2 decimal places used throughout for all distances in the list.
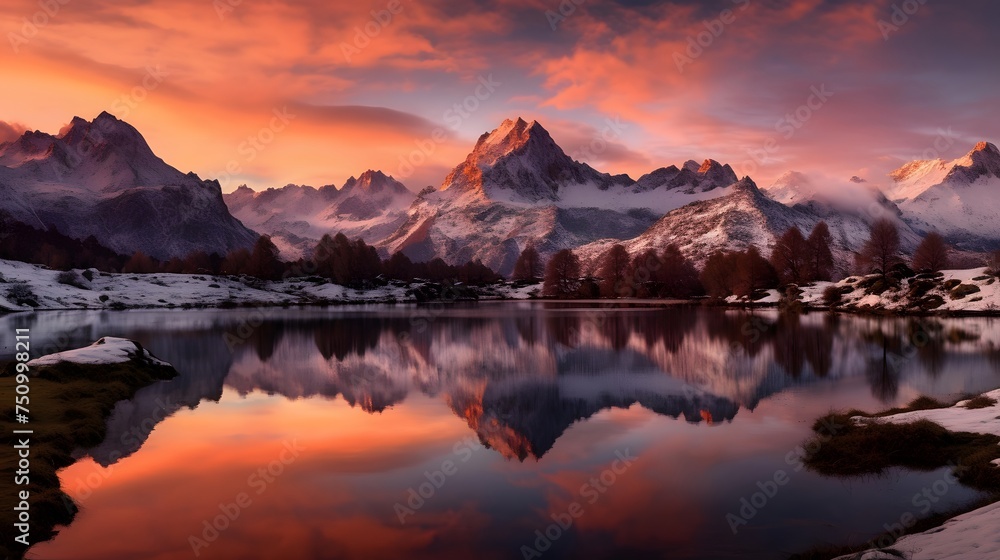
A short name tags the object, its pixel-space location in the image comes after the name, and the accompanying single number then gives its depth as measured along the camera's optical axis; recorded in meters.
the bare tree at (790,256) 158.00
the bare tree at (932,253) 140.25
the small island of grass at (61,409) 16.59
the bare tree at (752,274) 150.50
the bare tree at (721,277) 159.75
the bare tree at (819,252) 158.50
